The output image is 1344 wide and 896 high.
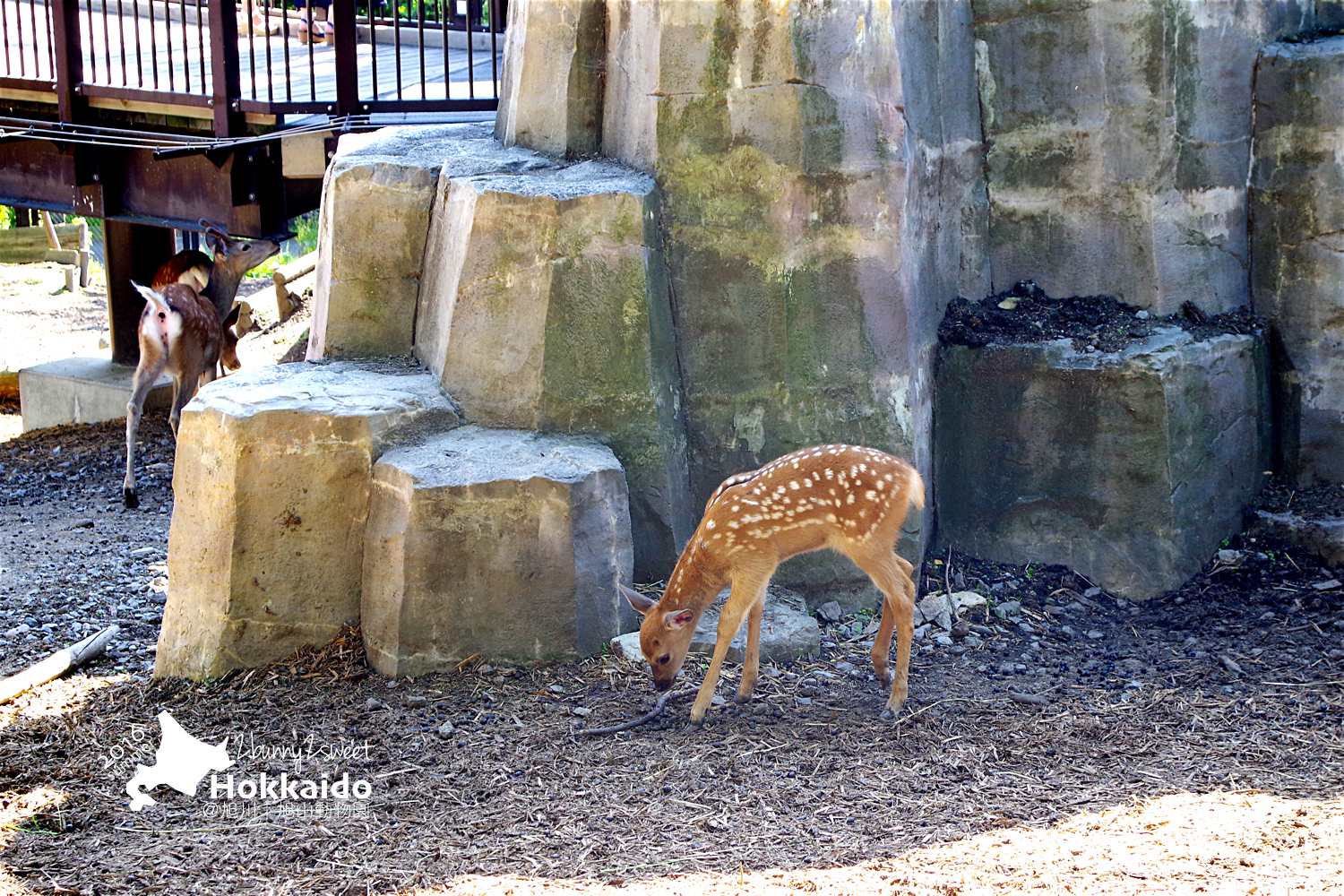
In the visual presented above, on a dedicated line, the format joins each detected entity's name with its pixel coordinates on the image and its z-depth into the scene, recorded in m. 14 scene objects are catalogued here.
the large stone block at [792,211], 5.71
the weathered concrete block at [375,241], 6.28
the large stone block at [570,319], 5.73
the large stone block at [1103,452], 6.09
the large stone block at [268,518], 5.44
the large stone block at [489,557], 5.33
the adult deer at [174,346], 9.27
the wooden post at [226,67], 8.31
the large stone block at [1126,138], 6.30
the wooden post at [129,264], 11.83
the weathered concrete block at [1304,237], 6.31
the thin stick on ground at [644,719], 4.93
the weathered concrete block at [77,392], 11.76
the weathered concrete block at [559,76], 6.34
